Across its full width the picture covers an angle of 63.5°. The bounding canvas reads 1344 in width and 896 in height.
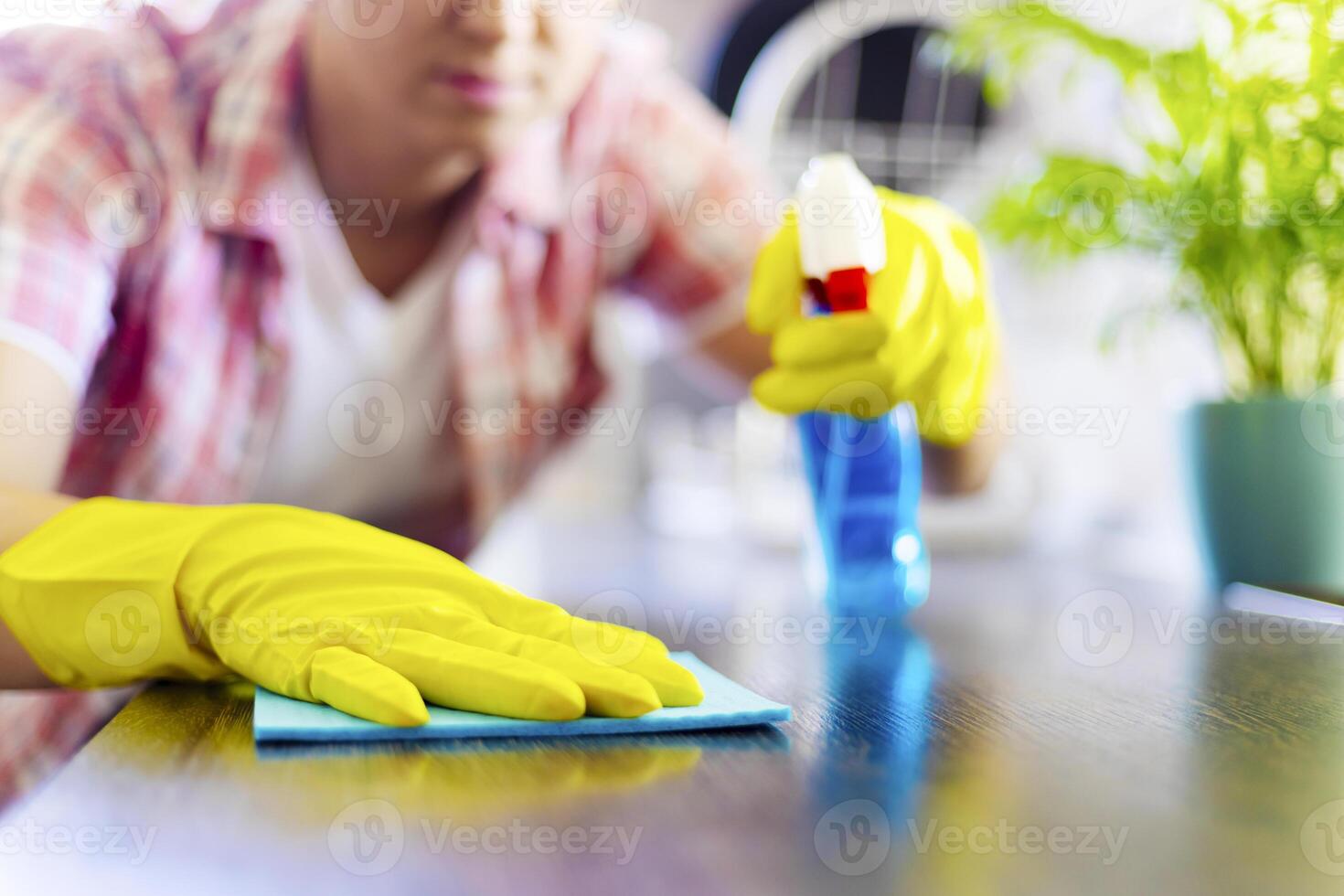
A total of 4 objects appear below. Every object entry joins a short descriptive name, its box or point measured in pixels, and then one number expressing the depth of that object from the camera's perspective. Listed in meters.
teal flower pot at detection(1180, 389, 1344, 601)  0.95
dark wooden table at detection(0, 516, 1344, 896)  0.29
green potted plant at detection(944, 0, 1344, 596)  0.95
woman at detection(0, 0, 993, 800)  0.59
